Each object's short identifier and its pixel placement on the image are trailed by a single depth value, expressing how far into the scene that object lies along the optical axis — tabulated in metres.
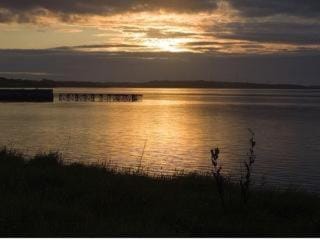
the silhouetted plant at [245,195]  12.18
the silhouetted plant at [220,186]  11.97
